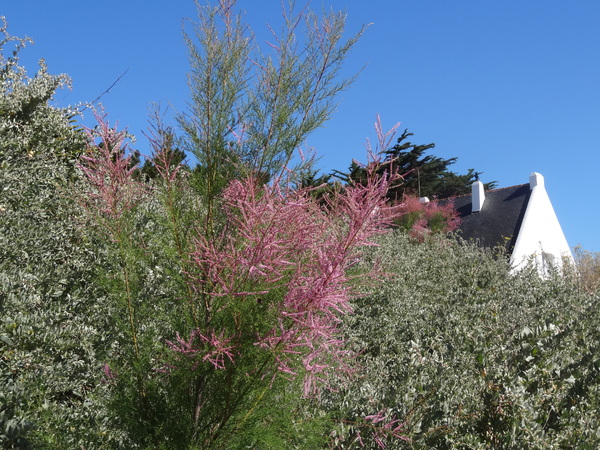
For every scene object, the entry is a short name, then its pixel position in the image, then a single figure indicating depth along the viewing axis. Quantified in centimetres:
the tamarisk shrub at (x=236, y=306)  242
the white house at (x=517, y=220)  2223
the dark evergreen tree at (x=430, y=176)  3152
